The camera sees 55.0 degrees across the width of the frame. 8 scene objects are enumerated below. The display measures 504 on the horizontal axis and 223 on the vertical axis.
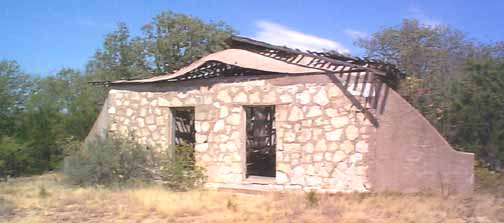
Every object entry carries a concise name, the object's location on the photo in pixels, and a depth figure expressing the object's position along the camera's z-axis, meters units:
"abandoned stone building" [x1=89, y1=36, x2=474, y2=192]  9.66
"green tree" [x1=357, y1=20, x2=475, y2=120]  19.56
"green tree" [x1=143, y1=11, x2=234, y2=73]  19.67
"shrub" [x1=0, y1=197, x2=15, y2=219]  8.48
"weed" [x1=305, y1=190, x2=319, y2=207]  8.84
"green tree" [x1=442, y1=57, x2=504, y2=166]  10.81
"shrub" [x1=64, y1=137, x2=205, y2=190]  11.39
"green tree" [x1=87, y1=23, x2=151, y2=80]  20.30
